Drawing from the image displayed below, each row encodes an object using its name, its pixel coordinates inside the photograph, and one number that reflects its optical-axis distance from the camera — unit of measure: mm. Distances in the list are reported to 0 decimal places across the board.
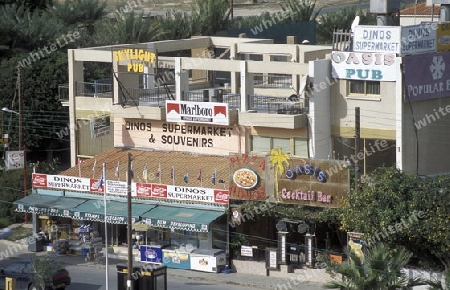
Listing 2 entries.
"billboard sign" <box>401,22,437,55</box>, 44500
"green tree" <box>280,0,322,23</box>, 83688
